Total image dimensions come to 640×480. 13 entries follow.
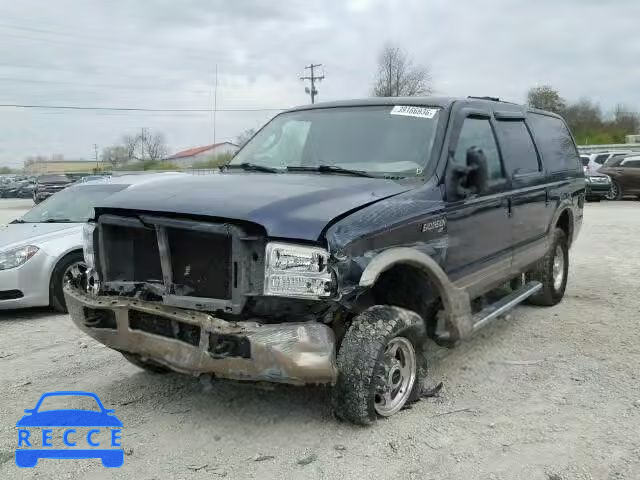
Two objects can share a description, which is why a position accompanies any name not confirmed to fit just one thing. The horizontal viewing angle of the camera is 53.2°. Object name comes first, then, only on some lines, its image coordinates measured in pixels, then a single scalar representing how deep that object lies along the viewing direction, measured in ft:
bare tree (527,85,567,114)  182.33
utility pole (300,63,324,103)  176.14
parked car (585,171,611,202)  71.46
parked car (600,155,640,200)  70.88
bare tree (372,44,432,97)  169.27
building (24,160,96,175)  272.72
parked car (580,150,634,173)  76.48
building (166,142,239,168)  197.22
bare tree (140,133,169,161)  233.55
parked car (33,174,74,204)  101.64
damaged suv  11.17
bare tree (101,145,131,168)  235.28
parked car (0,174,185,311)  22.24
